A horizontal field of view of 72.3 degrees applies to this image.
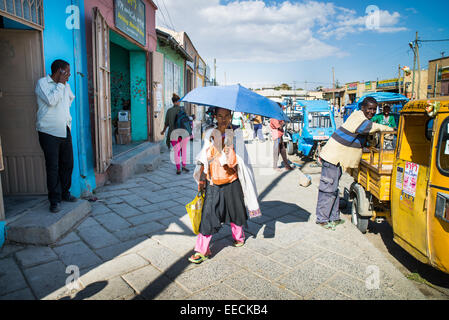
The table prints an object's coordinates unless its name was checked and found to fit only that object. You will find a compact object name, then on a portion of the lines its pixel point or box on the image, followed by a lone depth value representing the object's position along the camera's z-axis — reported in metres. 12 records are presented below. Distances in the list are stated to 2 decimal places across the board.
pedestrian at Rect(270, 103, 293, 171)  7.86
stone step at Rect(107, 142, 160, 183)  6.02
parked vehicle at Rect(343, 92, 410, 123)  10.59
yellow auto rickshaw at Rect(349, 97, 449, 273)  2.53
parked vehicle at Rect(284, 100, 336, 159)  8.70
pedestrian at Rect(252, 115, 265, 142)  13.49
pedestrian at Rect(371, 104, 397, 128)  9.11
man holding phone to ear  3.69
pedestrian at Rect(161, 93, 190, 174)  6.69
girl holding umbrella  3.16
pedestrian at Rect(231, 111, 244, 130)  12.99
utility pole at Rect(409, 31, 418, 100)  22.87
